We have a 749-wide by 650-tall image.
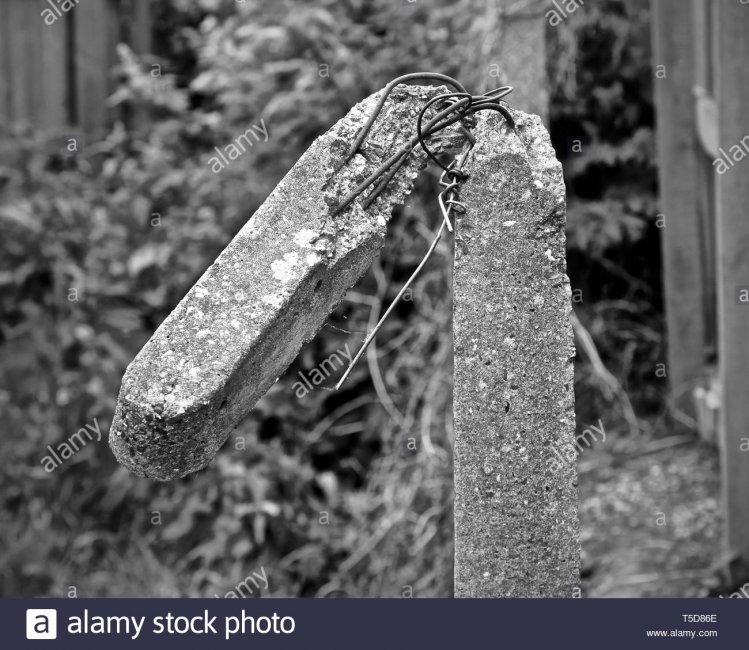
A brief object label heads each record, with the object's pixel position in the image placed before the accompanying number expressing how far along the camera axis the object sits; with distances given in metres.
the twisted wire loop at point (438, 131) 1.88
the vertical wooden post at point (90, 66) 6.25
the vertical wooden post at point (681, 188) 5.75
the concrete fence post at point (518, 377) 1.90
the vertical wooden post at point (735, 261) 4.15
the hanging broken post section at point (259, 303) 1.72
